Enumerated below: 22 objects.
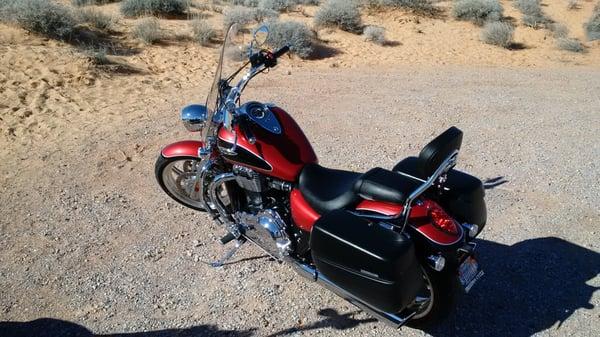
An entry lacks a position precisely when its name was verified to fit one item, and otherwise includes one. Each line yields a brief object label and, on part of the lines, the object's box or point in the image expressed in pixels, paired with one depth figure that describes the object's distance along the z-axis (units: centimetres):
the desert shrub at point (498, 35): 1154
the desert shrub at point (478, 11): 1291
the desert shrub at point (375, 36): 1104
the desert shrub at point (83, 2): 1065
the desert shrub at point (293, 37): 955
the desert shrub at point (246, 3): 1235
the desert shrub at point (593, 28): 1243
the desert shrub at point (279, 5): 1209
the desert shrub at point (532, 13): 1325
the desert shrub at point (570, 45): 1159
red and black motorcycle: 281
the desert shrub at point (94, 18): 935
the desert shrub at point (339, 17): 1138
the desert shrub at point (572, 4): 1486
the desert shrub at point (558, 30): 1255
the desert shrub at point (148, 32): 912
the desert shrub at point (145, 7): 1052
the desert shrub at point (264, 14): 1094
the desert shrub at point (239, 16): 1040
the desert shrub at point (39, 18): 848
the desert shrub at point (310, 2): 1281
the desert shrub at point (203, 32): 957
